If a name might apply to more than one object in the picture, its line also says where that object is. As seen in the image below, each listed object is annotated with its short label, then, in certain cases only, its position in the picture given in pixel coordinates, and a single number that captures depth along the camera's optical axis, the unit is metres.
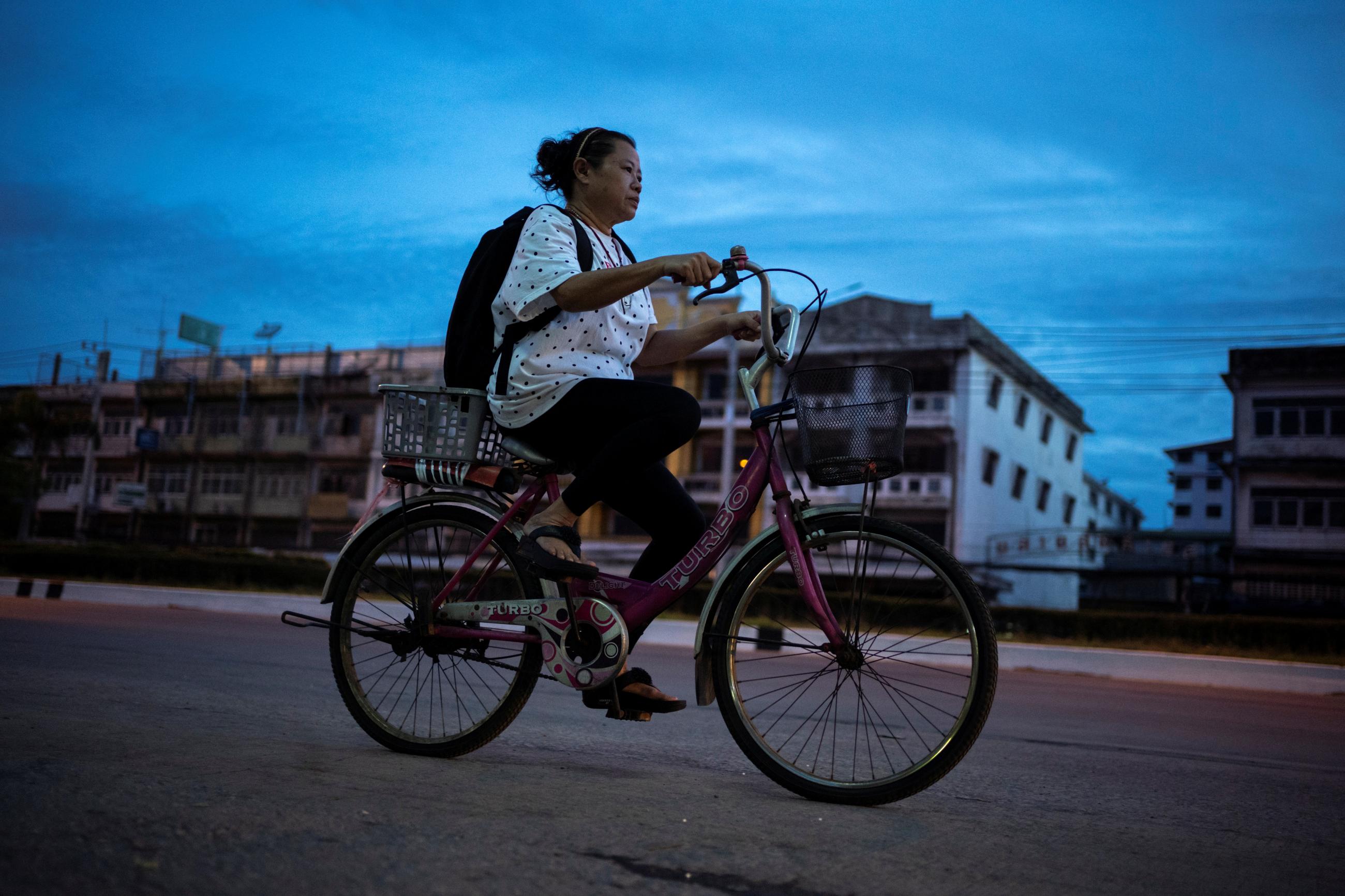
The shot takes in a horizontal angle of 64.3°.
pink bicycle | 2.75
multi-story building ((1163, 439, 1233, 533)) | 72.00
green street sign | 51.97
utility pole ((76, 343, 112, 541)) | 50.19
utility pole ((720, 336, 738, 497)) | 32.72
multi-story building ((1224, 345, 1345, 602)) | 30.97
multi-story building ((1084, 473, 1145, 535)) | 50.69
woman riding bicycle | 2.99
